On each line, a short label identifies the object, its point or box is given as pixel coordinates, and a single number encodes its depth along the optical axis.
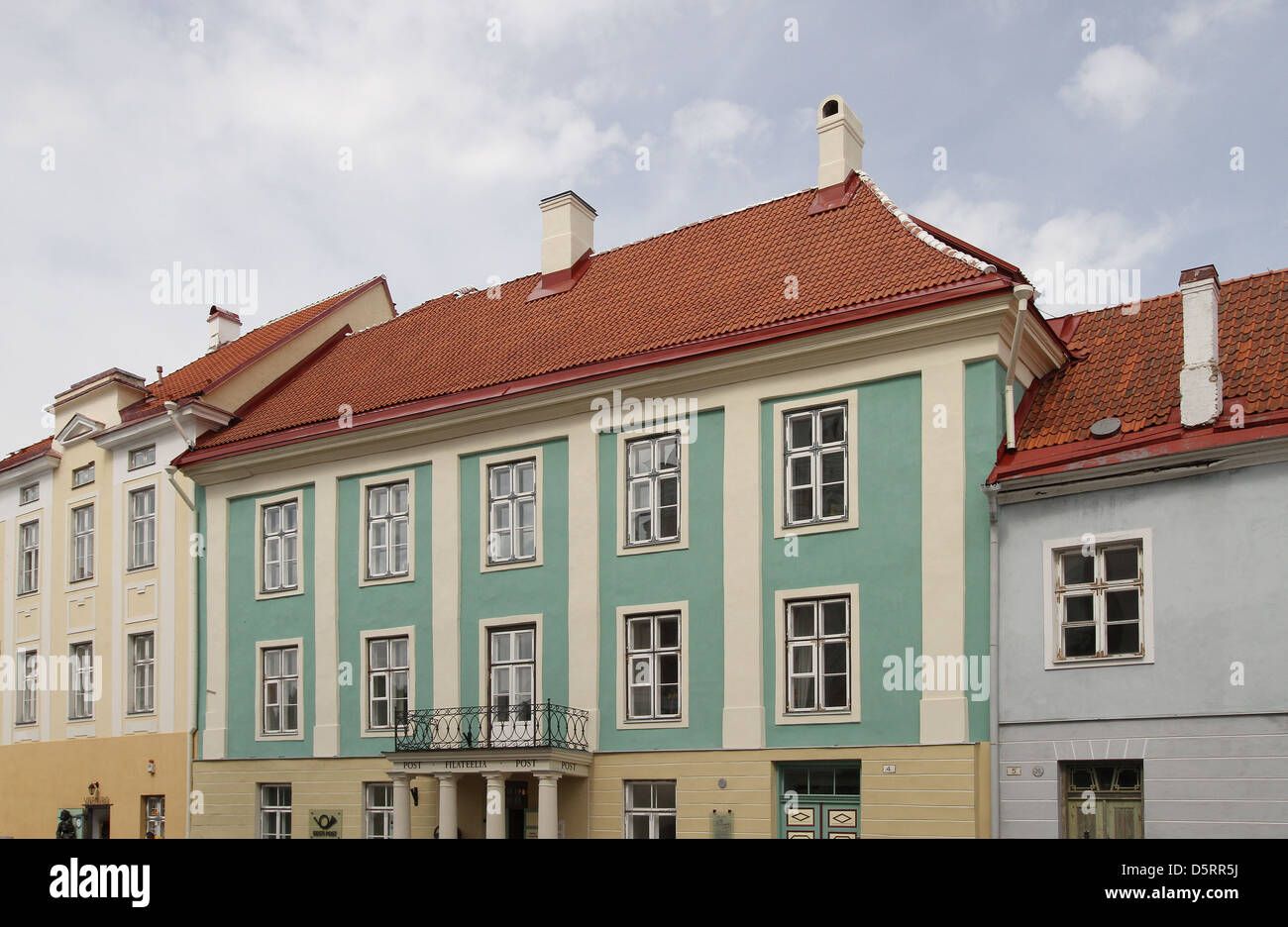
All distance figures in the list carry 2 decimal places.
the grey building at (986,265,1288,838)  14.53
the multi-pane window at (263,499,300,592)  23.36
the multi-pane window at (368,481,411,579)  22.06
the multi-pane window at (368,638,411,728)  21.44
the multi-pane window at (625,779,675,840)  18.44
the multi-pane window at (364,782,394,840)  21.00
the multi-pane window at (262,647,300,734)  22.77
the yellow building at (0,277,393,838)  24.50
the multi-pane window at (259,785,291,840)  22.44
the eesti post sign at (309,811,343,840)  21.42
